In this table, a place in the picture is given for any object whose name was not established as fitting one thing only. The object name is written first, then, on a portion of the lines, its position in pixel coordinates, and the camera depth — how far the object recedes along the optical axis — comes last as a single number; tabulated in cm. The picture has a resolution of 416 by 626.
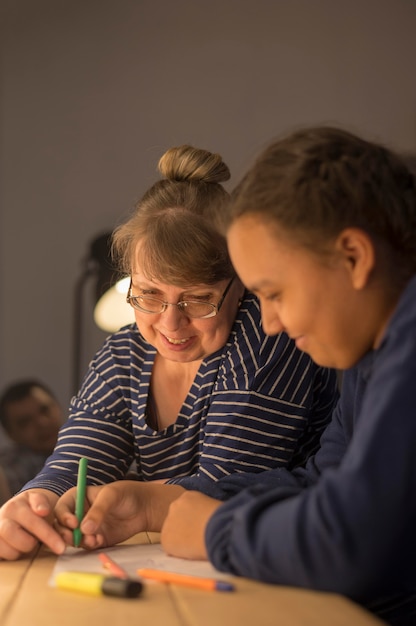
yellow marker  158
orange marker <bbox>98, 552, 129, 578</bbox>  165
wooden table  152
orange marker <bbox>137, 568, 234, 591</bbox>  159
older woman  199
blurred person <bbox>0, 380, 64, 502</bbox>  333
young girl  154
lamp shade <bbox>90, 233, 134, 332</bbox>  284
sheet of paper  166
